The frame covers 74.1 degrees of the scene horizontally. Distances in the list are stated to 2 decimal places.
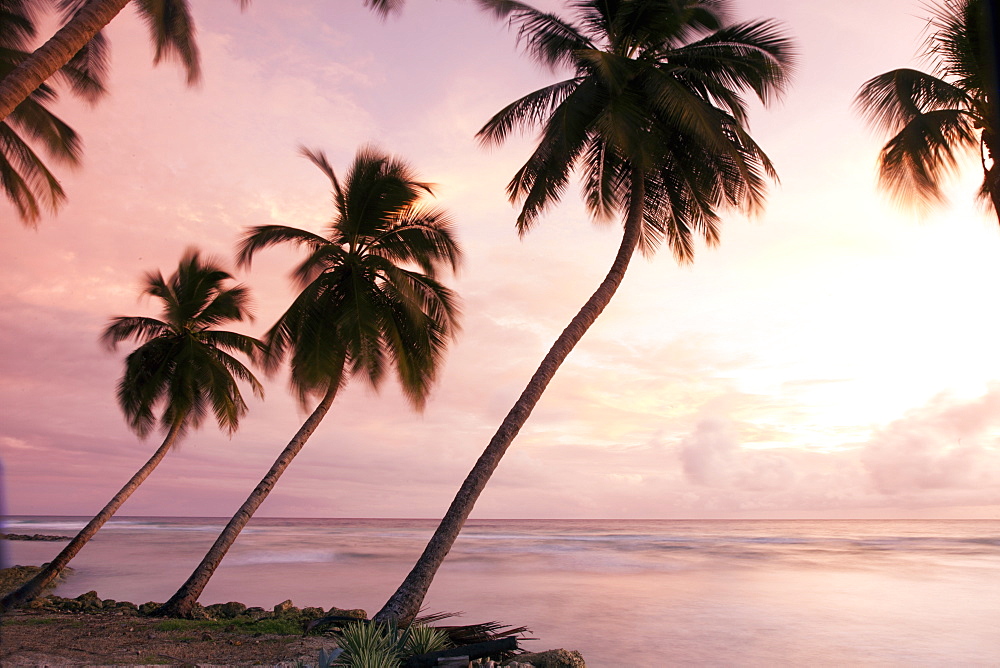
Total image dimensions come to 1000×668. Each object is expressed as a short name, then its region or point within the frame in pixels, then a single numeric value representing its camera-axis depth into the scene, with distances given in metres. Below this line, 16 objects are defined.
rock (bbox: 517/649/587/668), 7.34
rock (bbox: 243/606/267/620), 12.55
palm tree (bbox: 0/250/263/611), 16.16
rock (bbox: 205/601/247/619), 12.73
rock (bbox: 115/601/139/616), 12.63
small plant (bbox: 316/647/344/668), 5.91
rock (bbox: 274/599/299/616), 12.72
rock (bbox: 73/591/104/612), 13.02
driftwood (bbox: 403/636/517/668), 6.76
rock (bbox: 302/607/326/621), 11.90
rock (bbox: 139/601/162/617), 12.58
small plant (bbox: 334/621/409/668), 6.04
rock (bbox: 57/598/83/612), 12.99
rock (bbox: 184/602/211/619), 12.00
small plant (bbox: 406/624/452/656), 6.96
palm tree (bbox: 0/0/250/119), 7.03
